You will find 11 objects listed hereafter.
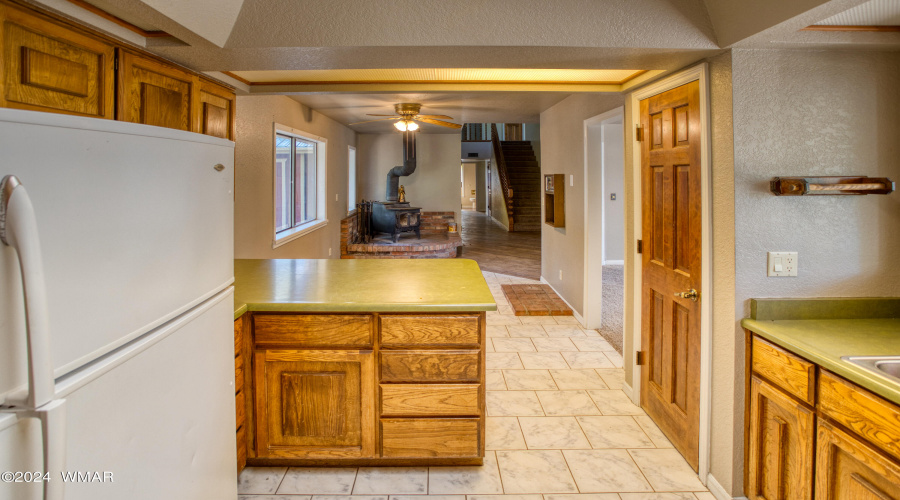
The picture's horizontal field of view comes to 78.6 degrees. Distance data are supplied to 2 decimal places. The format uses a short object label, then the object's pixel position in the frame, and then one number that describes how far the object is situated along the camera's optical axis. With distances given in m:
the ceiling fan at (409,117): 5.89
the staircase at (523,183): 13.30
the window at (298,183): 5.48
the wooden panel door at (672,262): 2.57
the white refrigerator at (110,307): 0.87
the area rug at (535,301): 5.49
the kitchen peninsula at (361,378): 2.48
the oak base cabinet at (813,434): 1.56
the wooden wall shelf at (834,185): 2.11
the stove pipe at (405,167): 8.68
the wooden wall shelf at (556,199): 5.73
